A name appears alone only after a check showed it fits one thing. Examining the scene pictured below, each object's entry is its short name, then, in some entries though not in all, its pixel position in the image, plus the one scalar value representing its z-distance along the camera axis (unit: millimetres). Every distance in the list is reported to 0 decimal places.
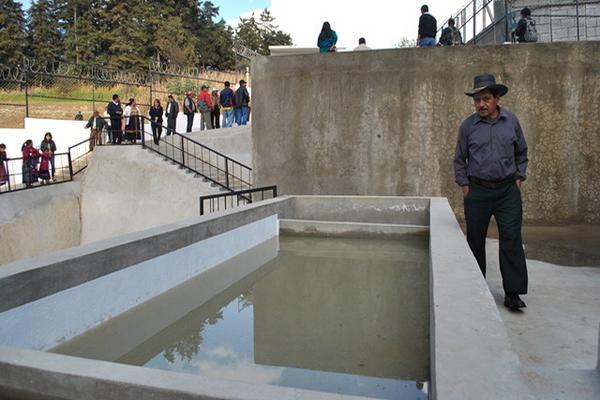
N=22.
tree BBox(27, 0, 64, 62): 57375
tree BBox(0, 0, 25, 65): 51453
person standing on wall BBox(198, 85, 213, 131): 16672
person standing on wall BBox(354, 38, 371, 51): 11702
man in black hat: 3545
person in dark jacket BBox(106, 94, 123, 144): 15430
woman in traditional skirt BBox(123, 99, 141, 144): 16062
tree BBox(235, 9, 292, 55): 65812
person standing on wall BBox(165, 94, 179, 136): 16188
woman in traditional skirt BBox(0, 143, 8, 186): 13438
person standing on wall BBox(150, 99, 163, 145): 15786
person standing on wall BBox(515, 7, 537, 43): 9836
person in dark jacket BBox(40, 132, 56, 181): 15482
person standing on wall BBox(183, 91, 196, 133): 16266
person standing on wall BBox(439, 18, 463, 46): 11891
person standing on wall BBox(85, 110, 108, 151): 16078
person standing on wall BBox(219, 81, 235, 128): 15711
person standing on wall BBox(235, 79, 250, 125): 15611
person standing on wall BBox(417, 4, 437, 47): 10930
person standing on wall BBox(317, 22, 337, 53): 11930
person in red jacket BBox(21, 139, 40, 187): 13664
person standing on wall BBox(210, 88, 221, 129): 17147
